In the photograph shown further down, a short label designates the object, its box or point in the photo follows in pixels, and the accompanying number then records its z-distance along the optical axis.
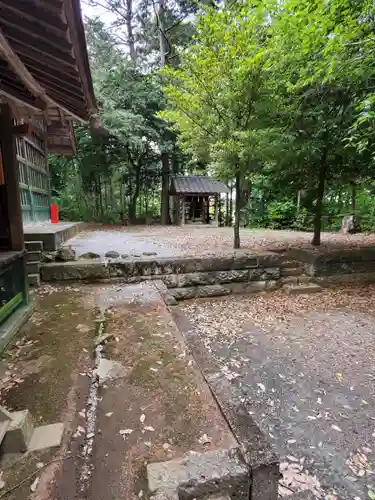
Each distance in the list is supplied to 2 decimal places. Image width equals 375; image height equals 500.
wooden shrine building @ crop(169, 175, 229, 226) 12.86
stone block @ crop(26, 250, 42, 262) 3.92
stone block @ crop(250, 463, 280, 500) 1.22
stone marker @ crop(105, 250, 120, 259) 4.55
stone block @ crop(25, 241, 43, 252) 4.07
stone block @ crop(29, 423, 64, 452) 1.34
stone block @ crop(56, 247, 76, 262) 4.20
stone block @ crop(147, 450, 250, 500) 1.13
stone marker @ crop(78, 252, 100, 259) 4.50
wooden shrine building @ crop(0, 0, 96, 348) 1.71
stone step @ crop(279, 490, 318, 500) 1.58
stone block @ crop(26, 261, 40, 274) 3.82
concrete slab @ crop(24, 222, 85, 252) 4.20
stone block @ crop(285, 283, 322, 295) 4.87
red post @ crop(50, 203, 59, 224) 7.20
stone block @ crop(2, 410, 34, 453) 1.29
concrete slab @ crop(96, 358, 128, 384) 1.87
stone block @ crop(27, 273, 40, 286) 3.73
